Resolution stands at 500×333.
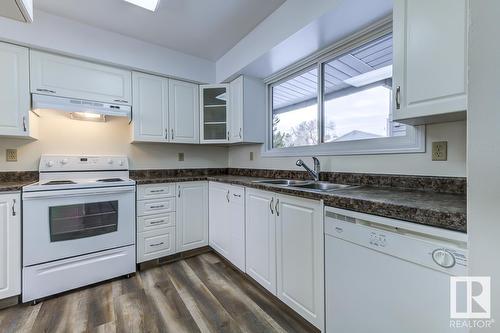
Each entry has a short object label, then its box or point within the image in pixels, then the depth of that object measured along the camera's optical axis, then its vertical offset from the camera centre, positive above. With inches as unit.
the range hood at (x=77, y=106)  77.5 +22.0
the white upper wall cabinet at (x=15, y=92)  72.9 +24.3
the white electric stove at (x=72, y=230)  68.2 -22.1
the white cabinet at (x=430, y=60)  38.8 +19.7
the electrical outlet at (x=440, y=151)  50.9 +3.1
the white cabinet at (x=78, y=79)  78.9 +32.9
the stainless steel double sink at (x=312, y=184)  70.2 -6.8
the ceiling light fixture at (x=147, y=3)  66.2 +48.7
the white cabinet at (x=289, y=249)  52.1 -23.3
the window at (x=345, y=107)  64.6 +20.7
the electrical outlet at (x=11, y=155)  82.5 +3.5
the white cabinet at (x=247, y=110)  104.3 +26.2
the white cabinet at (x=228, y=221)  81.0 -23.2
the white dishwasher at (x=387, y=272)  31.9 -18.5
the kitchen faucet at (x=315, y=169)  77.8 -1.7
